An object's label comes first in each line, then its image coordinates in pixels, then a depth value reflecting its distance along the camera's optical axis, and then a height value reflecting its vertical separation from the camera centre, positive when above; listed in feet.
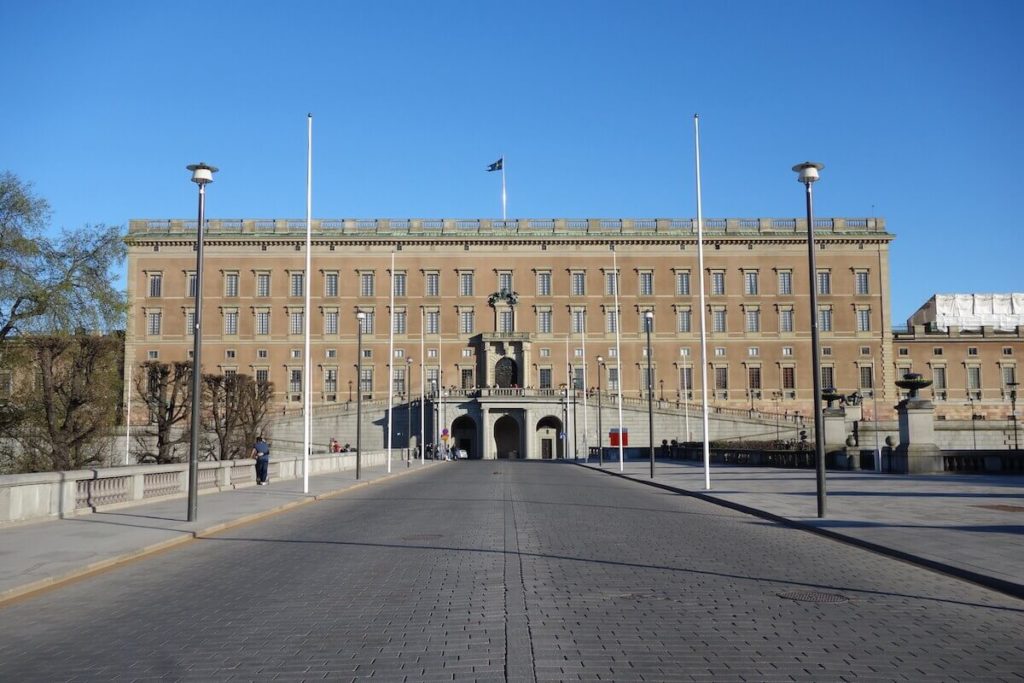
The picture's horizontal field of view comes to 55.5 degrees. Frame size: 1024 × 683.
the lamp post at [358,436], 124.16 -2.62
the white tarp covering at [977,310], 360.69 +38.50
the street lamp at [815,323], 62.34 +6.08
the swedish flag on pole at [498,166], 308.40 +78.92
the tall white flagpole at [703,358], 96.70 +6.15
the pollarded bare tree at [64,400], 108.78 +2.07
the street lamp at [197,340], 60.90 +5.02
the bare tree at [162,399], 155.47 +3.16
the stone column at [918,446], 116.78 -3.89
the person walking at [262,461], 102.32 -4.80
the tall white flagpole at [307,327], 93.15 +9.41
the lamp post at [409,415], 293.43 +0.35
